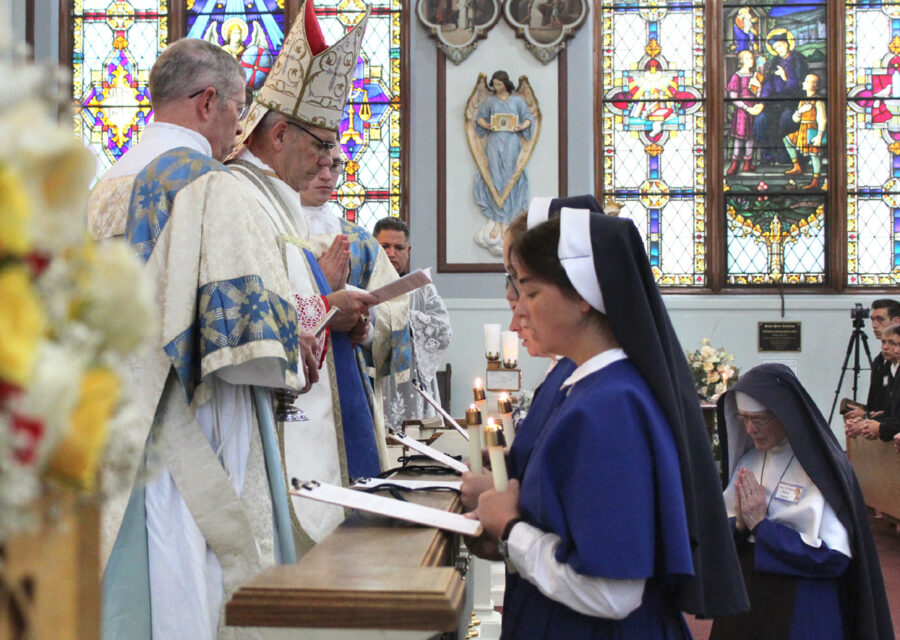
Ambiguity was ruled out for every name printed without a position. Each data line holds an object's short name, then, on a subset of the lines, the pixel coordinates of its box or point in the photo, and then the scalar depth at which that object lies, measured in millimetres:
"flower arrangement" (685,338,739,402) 8234
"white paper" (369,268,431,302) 2971
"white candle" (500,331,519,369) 4980
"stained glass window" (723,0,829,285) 10234
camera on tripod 9047
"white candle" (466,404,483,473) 2195
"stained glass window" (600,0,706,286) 10273
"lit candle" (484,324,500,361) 5172
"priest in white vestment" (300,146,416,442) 3957
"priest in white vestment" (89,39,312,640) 2391
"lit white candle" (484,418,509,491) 1908
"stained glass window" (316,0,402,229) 10234
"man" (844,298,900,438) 7937
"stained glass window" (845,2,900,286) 10156
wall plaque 9875
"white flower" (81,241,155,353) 688
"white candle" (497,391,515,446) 2383
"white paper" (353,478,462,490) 2189
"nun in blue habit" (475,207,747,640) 1718
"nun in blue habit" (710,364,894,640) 3426
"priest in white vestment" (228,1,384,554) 3082
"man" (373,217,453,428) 6336
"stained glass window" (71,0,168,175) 10445
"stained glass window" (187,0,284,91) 10352
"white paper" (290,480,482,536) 1727
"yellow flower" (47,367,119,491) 674
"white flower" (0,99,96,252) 632
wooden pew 7328
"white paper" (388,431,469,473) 2527
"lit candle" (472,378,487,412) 2531
